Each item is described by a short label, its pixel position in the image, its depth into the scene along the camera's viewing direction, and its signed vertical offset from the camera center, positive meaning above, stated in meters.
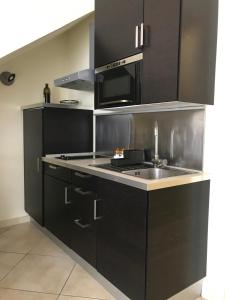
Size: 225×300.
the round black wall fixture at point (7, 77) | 2.81 +0.59
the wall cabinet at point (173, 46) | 1.50 +0.56
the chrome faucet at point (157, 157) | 2.01 -0.23
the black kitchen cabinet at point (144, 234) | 1.43 -0.69
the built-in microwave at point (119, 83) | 1.82 +0.38
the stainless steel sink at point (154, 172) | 1.82 -0.33
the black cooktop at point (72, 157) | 2.46 -0.29
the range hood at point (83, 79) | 2.23 +0.47
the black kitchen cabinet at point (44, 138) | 2.59 -0.11
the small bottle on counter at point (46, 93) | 2.96 +0.43
